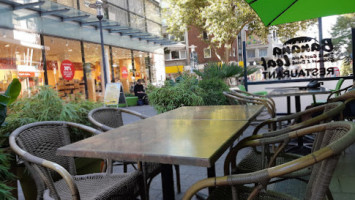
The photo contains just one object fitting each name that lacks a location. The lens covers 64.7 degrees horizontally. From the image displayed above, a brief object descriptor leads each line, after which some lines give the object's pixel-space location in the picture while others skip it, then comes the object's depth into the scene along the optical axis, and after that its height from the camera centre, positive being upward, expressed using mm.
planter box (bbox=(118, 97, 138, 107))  14540 -1188
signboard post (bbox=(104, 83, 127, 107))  9953 -536
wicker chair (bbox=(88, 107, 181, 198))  2250 -418
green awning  3375 +757
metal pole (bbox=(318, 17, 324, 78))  6617 +671
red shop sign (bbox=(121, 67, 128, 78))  17359 +393
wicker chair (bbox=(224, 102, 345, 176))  1761 -512
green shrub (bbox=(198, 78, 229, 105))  5520 -342
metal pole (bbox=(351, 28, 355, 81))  6416 +674
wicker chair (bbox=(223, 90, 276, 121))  3838 -412
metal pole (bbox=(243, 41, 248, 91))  7238 +178
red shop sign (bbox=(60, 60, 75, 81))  12023 +513
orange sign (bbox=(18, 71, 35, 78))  10030 +372
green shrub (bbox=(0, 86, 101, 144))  2646 -260
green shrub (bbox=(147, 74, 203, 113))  4766 -380
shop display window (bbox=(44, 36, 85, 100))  11492 +772
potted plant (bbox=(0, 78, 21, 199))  1700 -480
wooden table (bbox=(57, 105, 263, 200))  1301 -365
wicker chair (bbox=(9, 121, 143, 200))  1699 -594
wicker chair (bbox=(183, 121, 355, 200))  1056 -403
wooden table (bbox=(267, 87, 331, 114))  4234 -386
